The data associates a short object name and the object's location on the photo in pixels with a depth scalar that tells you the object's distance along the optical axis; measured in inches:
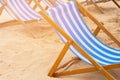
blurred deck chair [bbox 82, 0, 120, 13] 244.8
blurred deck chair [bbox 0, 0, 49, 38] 180.1
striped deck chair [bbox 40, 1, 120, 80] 108.2
